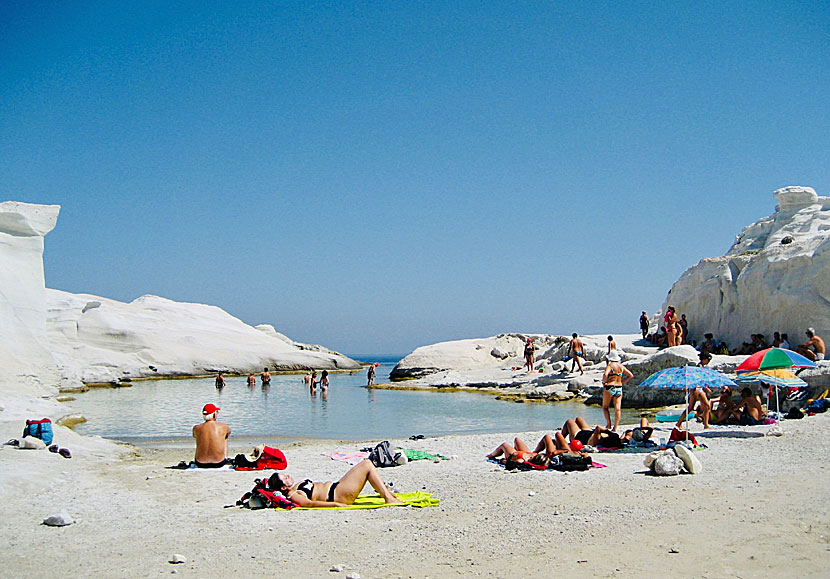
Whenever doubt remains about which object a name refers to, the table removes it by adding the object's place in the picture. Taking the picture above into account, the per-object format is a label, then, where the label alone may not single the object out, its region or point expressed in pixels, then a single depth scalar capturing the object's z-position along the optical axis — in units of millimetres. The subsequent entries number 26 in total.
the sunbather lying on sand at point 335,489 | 7965
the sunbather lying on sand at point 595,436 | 11516
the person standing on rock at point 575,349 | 27959
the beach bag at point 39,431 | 12219
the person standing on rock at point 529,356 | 31844
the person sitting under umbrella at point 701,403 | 13375
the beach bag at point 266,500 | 7914
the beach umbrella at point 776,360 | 12453
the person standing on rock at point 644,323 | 33066
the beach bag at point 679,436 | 11626
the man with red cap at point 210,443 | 11062
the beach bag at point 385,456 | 10914
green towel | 11625
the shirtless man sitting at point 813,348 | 18750
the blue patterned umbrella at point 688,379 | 11125
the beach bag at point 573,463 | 9891
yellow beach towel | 7930
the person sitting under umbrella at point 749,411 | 13648
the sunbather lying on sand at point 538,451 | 10250
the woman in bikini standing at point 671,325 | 24531
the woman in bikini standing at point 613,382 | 12781
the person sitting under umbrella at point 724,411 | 14000
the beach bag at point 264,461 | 10875
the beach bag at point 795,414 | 14109
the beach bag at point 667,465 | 9258
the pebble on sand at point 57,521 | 7254
